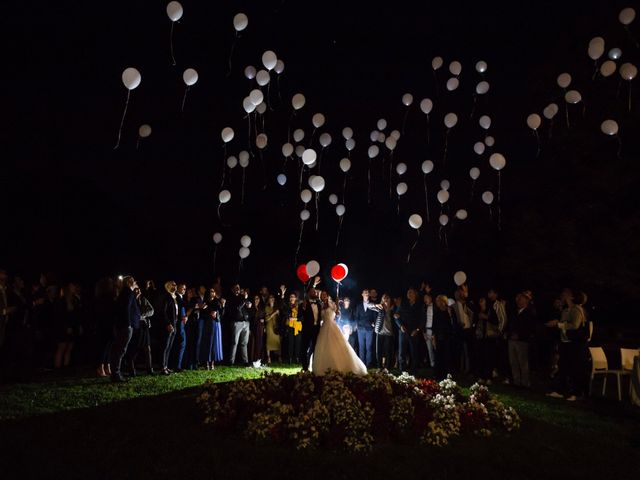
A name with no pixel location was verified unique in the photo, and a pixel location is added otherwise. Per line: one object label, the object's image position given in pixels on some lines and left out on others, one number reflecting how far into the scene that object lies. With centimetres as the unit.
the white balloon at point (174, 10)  966
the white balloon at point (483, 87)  1305
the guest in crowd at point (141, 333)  1029
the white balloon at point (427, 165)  1451
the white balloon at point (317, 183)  1357
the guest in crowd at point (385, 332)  1351
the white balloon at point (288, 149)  1393
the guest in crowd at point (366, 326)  1374
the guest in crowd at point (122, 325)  950
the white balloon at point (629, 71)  1200
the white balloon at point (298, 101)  1270
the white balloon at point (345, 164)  1473
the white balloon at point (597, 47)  1155
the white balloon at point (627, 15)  1127
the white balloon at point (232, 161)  1432
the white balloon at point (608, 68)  1268
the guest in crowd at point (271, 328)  1427
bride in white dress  928
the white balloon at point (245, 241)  1742
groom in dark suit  1157
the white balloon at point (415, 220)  1473
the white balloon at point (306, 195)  1453
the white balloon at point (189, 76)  1095
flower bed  570
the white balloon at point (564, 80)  1338
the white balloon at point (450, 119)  1332
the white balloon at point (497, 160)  1346
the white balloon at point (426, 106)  1322
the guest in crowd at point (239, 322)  1325
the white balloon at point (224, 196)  1451
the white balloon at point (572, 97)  1316
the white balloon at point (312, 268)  1513
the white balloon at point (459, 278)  1453
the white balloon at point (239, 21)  1081
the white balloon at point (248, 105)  1190
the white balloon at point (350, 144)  1462
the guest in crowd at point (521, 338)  1073
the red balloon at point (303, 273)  1566
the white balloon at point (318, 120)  1345
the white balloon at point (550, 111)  1321
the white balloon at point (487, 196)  1550
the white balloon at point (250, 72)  1261
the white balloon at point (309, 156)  1323
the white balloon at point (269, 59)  1157
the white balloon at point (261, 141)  1354
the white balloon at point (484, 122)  1339
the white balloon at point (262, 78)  1202
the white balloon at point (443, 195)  1434
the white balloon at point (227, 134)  1266
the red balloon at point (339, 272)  1455
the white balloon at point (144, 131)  1201
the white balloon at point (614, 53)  1351
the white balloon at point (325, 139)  1390
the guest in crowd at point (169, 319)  1093
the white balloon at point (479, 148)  1425
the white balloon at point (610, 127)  1317
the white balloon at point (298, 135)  1401
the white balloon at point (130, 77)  937
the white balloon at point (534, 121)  1322
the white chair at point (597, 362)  1019
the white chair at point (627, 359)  981
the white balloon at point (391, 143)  1390
